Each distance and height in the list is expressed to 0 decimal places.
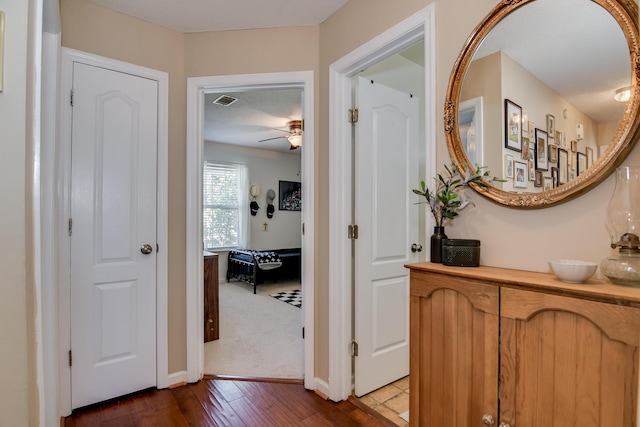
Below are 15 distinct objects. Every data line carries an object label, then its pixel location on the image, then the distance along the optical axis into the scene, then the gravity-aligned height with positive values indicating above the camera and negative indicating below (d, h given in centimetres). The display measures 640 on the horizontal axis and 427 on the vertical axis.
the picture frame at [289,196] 655 +39
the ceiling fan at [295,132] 421 +112
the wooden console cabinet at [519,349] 76 -39
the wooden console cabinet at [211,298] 297 -81
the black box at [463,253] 117 -14
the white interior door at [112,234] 192 -13
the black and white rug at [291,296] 450 -127
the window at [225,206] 562 +13
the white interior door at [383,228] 207 -9
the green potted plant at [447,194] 125 +9
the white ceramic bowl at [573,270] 85 -15
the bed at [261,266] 512 -89
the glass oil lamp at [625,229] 82 -4
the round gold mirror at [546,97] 92 +41
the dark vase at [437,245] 128 -13
